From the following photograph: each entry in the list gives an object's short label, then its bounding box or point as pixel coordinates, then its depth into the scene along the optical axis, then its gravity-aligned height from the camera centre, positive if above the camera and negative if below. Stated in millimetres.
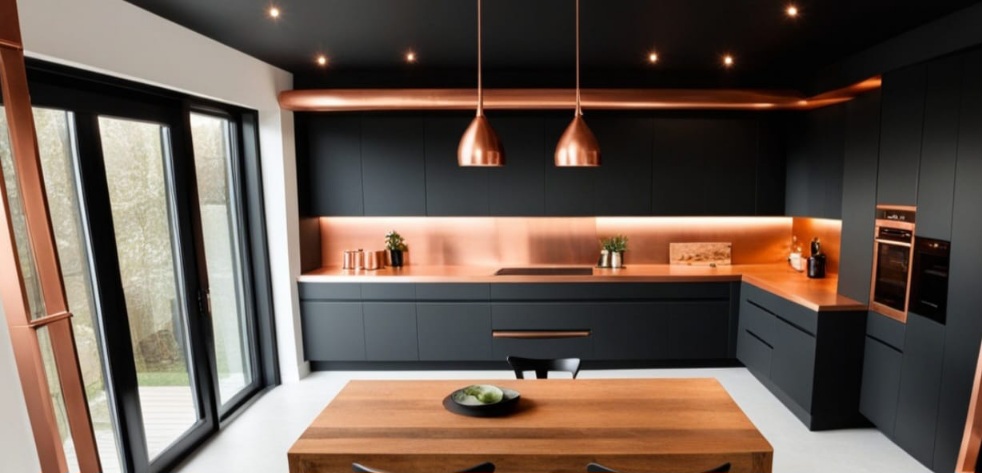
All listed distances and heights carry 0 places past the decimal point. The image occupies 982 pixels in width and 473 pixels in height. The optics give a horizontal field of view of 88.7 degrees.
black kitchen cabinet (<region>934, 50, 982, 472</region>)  2561 -496
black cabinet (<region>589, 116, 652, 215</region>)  4578 +229
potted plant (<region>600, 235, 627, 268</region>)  4852 -557
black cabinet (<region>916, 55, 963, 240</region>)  2709 +178
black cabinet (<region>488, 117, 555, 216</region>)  4559 +207
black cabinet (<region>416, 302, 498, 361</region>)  4480 -1200
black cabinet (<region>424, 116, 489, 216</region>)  4574 +173
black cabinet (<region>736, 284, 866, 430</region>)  3367 -1229
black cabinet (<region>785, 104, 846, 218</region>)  3883 +180
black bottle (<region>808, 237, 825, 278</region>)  4215 -671
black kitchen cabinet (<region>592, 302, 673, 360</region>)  4453 -1260
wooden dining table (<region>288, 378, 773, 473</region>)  1840 -943
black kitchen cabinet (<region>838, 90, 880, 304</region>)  3342 -78
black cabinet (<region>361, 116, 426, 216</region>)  4586 +299
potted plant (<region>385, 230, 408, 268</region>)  4918 -495
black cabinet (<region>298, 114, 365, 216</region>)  4594 +320
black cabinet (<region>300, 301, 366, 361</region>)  4516 -1171
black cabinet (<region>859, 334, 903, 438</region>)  3111 -1285
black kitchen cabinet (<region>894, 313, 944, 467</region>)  2805 -1182
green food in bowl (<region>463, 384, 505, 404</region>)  2189 -884
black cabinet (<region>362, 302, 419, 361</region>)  4484 -1186
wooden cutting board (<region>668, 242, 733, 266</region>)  4980 -638
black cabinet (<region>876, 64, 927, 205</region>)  2947 +290
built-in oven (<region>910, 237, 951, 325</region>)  2756 -551
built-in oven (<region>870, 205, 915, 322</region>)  3021 -483
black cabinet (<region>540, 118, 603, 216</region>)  4570 +66
